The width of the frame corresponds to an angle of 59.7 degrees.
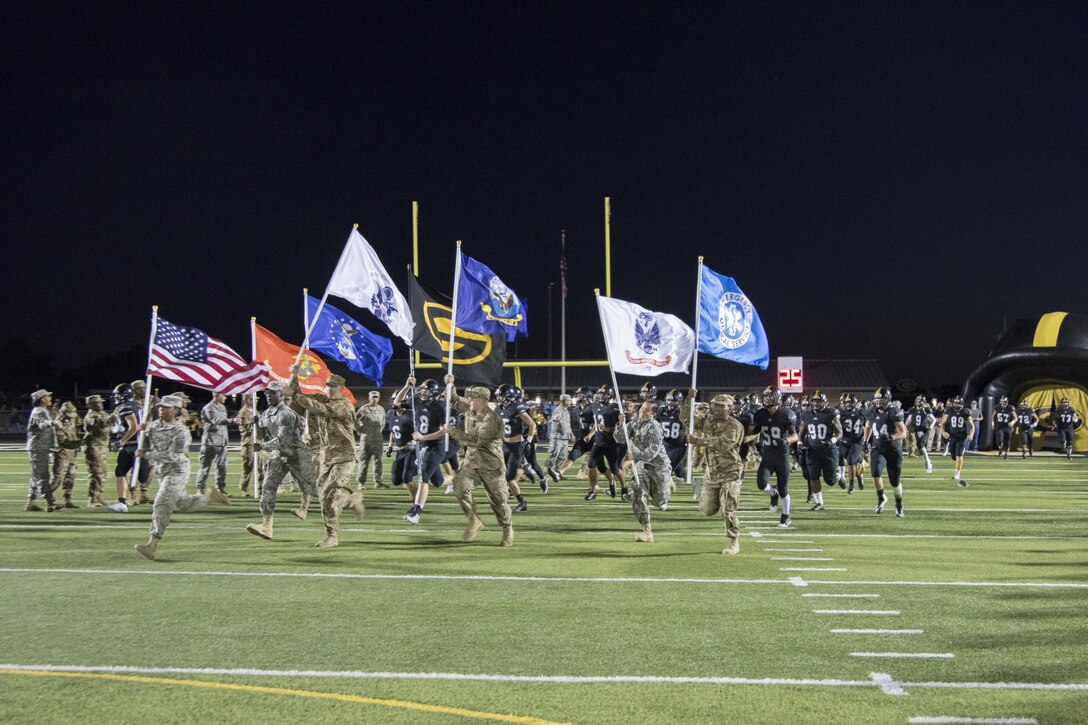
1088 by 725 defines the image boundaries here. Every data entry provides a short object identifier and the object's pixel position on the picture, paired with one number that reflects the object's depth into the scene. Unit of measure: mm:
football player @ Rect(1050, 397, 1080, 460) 32406
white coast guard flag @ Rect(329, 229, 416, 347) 14438
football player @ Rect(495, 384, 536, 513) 16203
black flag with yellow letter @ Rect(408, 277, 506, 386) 15195
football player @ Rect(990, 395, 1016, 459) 33844
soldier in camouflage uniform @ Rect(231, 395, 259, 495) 18000
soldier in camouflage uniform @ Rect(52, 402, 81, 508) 15383
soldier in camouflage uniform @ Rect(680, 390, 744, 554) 10922
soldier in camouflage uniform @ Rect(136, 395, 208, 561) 9836
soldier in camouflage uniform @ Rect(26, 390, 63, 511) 14828
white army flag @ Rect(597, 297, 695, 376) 14609
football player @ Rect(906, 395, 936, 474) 29592
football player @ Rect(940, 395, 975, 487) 22188
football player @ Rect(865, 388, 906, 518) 15070
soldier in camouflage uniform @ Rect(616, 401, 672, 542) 13547
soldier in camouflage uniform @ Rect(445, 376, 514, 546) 11109
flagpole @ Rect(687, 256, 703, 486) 13844
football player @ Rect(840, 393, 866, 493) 19572
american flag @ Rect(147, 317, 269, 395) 17125
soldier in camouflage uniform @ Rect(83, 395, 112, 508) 15352
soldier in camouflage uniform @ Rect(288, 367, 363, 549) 10961
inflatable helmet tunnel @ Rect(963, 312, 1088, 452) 35062
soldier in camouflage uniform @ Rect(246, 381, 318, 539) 11375
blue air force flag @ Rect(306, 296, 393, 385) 17016
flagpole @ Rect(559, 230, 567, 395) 45925
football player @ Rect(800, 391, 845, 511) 15570
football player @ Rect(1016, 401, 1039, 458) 34188
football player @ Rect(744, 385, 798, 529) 14047
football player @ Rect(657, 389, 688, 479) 18500
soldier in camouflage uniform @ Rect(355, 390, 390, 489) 17891
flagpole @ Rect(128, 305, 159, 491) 14705
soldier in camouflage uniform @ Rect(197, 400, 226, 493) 16562
